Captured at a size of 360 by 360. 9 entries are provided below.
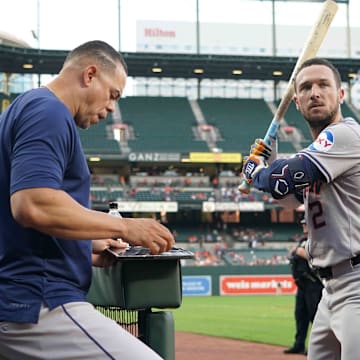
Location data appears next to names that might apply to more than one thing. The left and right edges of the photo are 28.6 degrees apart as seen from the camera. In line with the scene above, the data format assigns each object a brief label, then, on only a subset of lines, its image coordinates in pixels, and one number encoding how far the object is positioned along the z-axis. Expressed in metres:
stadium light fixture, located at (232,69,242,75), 42.50
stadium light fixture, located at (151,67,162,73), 41.75
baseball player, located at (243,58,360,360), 3.40
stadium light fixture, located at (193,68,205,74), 42.23
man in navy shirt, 2.13
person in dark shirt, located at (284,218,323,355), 9.56
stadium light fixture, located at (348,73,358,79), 44.90
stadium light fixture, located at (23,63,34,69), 41.22
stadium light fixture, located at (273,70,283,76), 42.90
